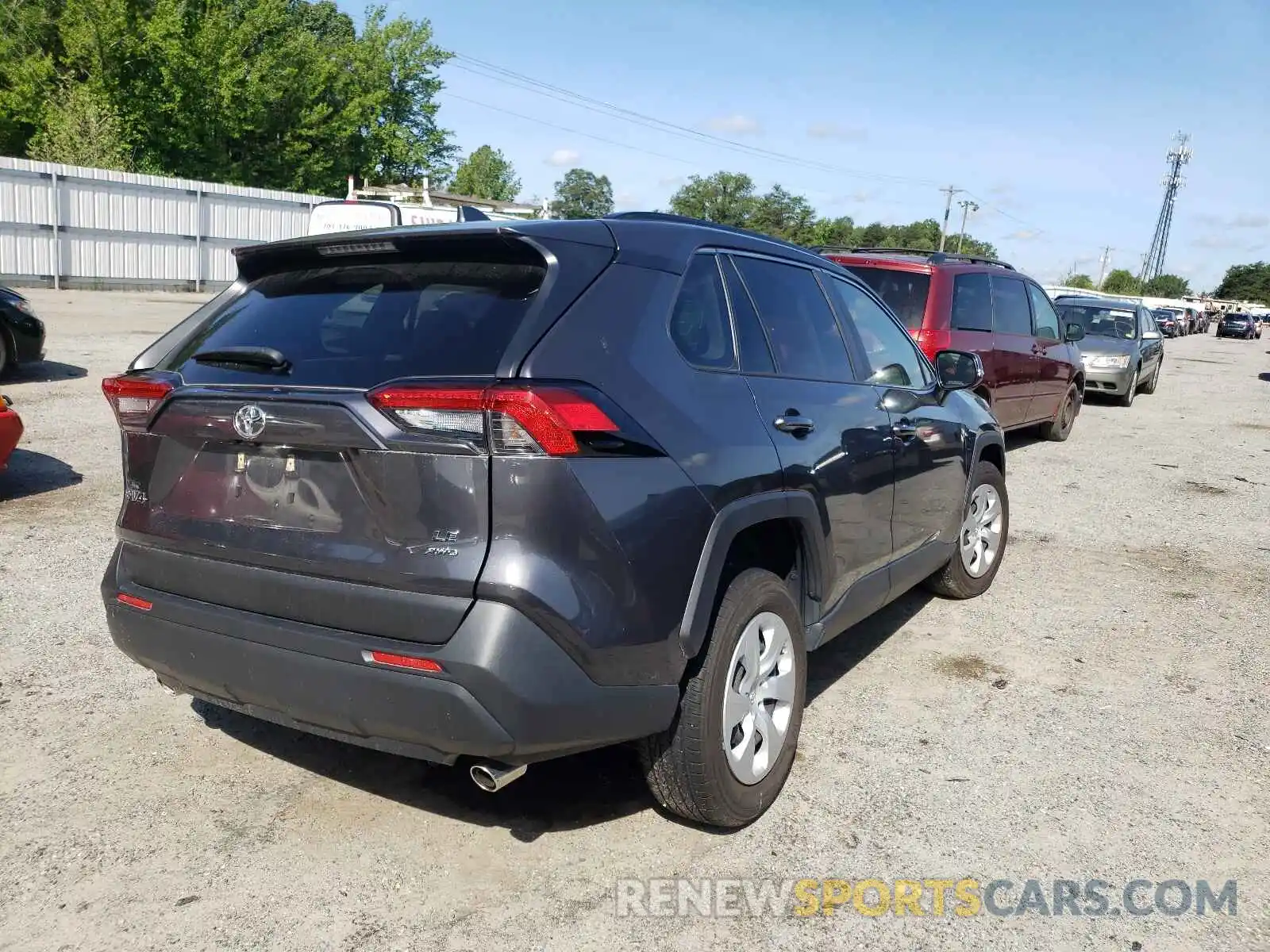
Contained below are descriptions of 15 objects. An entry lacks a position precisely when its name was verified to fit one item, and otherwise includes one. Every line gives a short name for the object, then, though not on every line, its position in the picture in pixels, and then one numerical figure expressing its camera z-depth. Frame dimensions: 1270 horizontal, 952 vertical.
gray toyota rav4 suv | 2.59
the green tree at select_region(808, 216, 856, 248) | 94.94
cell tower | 100.75
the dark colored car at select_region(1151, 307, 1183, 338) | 47.81
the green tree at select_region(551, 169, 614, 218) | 83.75
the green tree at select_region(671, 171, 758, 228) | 100.75
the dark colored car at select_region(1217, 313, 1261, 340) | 56.28
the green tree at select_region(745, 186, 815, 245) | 97.25
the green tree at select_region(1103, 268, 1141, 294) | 109.38
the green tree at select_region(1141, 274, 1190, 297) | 113.12
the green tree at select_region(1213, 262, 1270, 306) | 138.38
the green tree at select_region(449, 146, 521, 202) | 100.06
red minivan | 8.98
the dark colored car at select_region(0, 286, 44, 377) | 10.73
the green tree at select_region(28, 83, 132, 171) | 30.02
